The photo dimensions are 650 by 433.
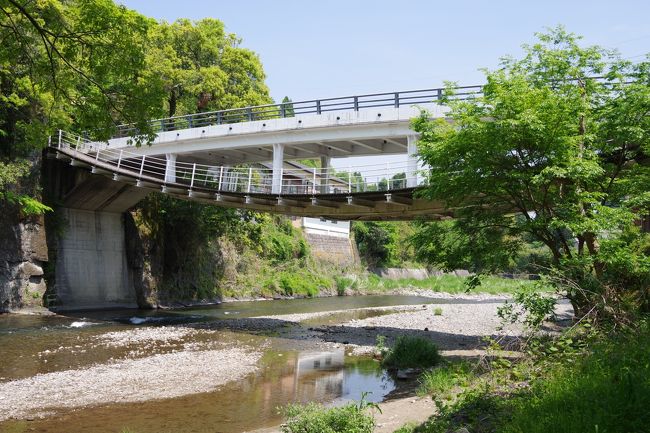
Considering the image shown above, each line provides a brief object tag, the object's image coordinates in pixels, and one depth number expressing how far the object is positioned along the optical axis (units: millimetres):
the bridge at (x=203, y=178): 18281
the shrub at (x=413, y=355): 11773
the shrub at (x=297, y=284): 34000
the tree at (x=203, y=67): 29391
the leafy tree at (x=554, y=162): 9820
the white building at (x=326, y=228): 44422
